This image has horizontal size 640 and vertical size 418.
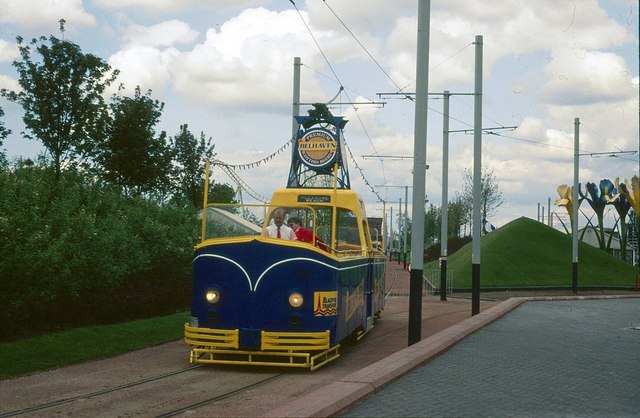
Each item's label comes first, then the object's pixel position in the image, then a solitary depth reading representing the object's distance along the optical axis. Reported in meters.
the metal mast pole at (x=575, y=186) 38.94
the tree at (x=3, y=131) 26.58
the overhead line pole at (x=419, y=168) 16.17
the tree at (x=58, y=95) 26.77
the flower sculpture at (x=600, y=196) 73.50
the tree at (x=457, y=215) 91.25
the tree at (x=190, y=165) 38.81
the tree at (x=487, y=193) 83.62
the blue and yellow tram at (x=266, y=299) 13.13
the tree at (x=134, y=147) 31.23
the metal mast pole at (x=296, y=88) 26.89
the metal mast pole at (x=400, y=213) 84.07
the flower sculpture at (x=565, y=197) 68.56
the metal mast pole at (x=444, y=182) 32.66
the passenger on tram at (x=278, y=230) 14.45
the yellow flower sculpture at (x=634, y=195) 65.62
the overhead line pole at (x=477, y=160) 25.14
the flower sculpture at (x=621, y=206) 73.06
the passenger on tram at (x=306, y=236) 14.44
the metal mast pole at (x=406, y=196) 70.10
